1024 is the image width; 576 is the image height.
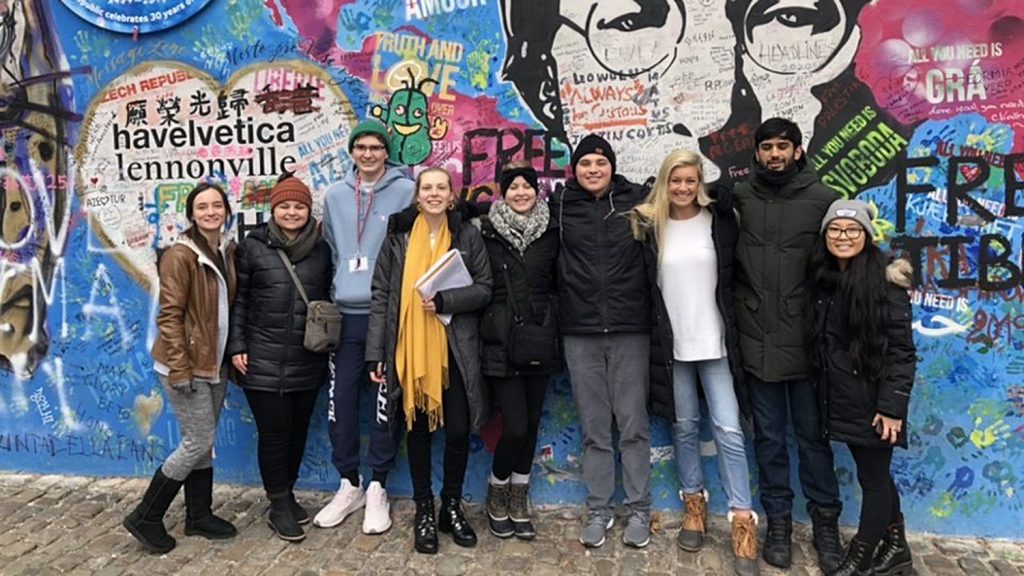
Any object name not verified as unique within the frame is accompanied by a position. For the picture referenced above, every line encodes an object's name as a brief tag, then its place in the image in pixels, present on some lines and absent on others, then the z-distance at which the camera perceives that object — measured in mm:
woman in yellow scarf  3777
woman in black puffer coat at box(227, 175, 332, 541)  3896
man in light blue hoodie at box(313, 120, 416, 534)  4059
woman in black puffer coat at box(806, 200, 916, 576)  3240
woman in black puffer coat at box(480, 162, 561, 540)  3752
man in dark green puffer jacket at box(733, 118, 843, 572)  3562
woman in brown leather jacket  3689
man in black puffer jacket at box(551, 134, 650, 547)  3721
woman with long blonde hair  3662
